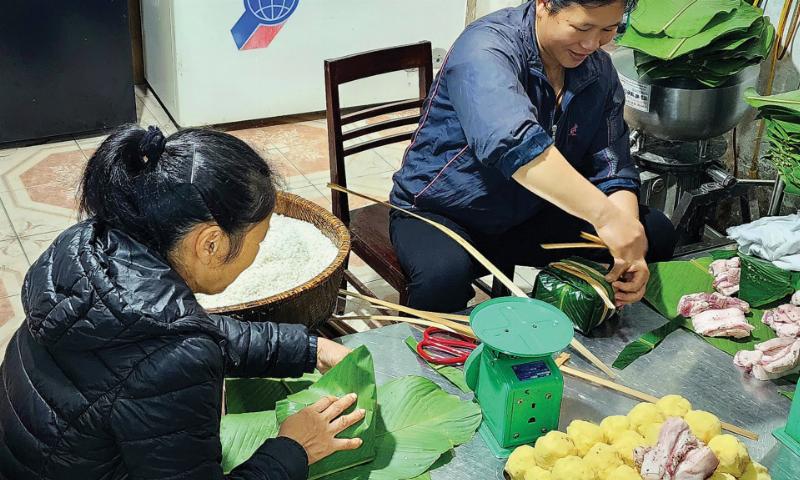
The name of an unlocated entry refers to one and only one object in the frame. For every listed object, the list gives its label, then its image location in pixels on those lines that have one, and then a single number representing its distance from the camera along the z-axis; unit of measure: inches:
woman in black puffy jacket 48.5
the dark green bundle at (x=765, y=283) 78.7
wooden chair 96.0
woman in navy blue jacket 75.4
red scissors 70.0
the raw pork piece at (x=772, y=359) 68.5
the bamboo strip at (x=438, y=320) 72.5
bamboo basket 70.1
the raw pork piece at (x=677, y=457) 50.7
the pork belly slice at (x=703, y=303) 76.7
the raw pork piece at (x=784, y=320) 74.0
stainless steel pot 98.6
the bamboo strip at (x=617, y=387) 64.0
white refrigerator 161.6
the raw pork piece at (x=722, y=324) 74.0
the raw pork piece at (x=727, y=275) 81.4
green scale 58.6
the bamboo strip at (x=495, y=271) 70.7
